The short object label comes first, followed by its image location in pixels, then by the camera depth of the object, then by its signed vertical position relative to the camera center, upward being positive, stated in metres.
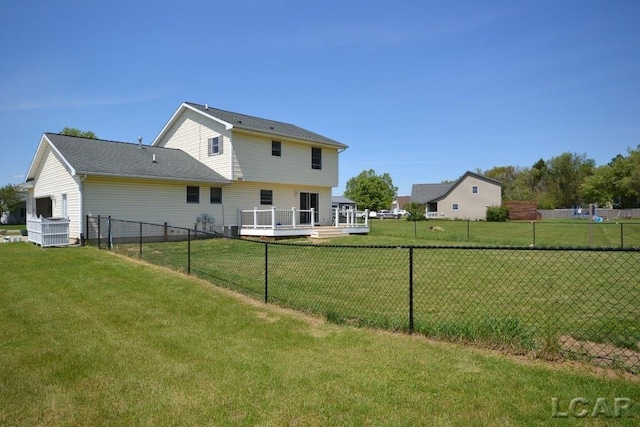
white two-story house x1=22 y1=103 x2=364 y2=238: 17.44 +1.81
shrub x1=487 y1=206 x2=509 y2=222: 48.31 -0.29
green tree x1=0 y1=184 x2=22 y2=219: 40.81 +1.32
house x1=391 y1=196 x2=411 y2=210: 102.79 +2.49
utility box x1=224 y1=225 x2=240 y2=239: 21.27 -0.97
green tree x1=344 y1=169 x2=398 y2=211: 69.44 +3.03
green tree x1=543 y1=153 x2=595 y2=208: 75.00 +6.06
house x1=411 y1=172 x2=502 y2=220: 52.06 +1.59
